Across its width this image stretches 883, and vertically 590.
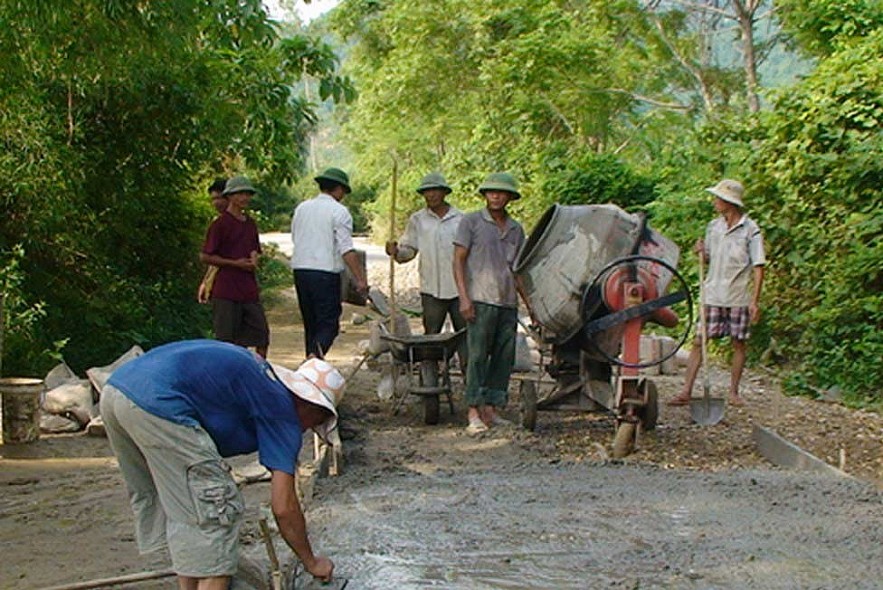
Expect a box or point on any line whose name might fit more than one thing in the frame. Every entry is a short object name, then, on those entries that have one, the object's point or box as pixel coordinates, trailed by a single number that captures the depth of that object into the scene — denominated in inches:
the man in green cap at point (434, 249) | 365.7
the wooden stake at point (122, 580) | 170.7
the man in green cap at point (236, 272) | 345.4
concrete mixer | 286.4
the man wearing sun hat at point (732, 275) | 350.9
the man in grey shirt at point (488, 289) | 327.9
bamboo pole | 381.6
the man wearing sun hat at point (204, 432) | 148.3
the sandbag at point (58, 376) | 348.5
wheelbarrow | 339.3
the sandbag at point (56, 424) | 331.0
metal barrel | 305.9
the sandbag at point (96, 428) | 324.5
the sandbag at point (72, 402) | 335.9
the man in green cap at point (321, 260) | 343.9
